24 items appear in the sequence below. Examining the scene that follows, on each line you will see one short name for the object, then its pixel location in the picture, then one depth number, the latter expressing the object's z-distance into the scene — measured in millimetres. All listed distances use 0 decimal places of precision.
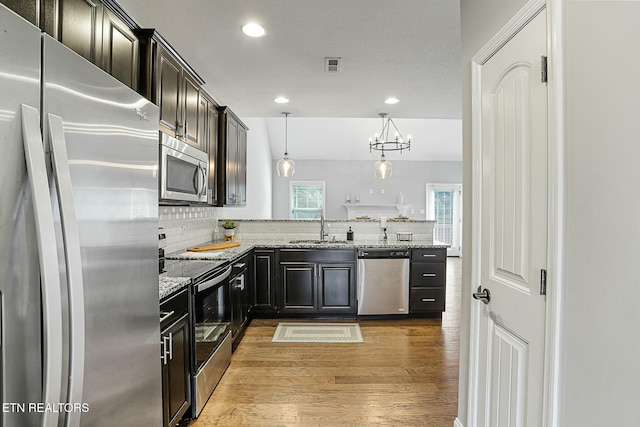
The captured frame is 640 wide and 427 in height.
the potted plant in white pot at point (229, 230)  4199
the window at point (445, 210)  9531
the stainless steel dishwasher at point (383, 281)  3889
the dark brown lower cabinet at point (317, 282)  3881
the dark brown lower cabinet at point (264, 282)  3863
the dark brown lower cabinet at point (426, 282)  3924
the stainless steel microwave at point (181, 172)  2098
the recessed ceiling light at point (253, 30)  2232
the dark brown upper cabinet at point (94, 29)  1219
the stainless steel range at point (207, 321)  2012
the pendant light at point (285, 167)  5000
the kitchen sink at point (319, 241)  4259
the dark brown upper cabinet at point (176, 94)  2080
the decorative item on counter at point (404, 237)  4242
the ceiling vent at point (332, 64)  2716
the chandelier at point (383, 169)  5074
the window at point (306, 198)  9648
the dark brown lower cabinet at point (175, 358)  1627
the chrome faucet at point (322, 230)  4477
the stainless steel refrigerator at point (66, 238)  684
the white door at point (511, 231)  1158
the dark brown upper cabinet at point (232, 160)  3527
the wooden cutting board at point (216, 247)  3166
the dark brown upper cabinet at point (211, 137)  3032
